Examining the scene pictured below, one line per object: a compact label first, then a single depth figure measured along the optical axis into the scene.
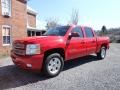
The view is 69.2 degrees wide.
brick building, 7.34
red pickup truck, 2.91
